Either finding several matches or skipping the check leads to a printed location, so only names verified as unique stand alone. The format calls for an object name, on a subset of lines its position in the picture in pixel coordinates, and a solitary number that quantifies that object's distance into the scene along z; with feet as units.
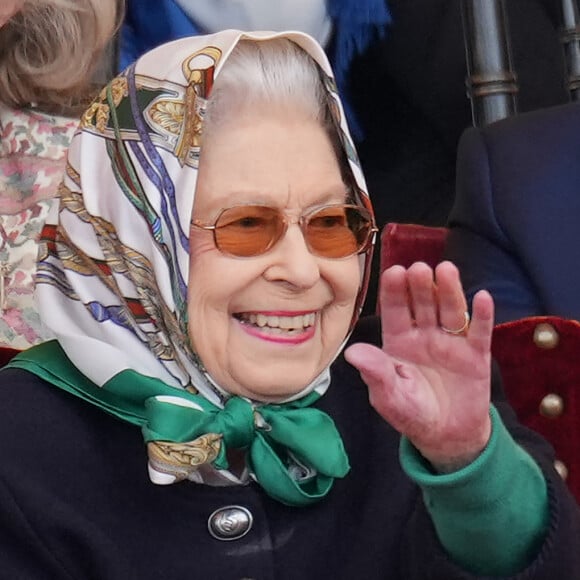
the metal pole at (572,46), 29.25
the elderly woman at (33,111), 28.99
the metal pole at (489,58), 29.12
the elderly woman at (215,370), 27.56
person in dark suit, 28.49
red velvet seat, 28.10
